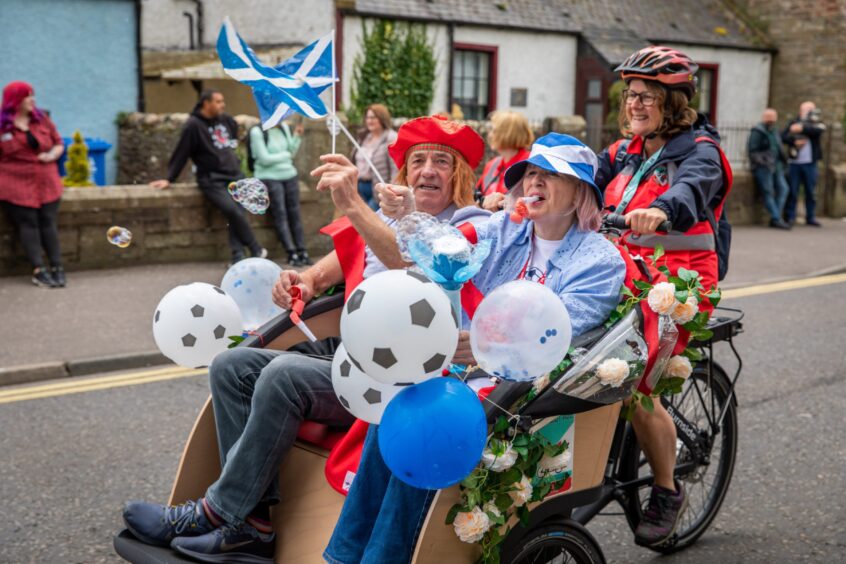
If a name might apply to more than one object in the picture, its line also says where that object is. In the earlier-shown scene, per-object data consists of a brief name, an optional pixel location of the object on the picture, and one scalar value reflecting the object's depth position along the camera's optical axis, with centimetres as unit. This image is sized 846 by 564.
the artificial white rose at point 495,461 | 264
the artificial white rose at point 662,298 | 294
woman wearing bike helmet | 365
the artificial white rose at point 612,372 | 277
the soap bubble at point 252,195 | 357
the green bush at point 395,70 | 1823
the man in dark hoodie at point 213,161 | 1018
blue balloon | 245
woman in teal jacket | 1056
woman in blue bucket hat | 273
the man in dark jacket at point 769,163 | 1566
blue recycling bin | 1447
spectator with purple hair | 918
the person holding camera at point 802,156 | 1606
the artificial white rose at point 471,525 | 260
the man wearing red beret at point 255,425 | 307
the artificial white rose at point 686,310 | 304
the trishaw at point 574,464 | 276
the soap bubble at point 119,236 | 418
